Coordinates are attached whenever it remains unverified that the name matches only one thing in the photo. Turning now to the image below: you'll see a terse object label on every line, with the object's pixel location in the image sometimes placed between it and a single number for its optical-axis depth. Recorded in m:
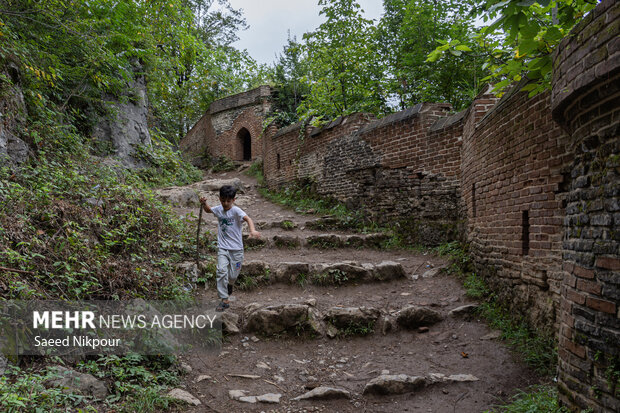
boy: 4.36
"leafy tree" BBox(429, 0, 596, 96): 2.10
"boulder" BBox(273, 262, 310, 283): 5.31
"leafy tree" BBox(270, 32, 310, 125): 17.41
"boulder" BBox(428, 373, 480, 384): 3.13
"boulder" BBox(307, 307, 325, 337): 4.07
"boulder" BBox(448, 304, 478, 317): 4.36
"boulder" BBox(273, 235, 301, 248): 6.89
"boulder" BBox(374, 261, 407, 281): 5.54
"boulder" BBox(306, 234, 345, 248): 7.00
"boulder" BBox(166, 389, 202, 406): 2.75
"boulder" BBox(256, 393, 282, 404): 2.93
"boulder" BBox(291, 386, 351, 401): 2.99
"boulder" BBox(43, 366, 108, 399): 2.38
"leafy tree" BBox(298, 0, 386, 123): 10.87
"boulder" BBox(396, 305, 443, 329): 4.27
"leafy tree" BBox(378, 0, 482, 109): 10.91
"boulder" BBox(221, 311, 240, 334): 3.99
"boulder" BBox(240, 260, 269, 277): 5.25
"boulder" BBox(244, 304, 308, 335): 4.07
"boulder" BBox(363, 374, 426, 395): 3.04
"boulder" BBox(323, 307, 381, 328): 4.19
